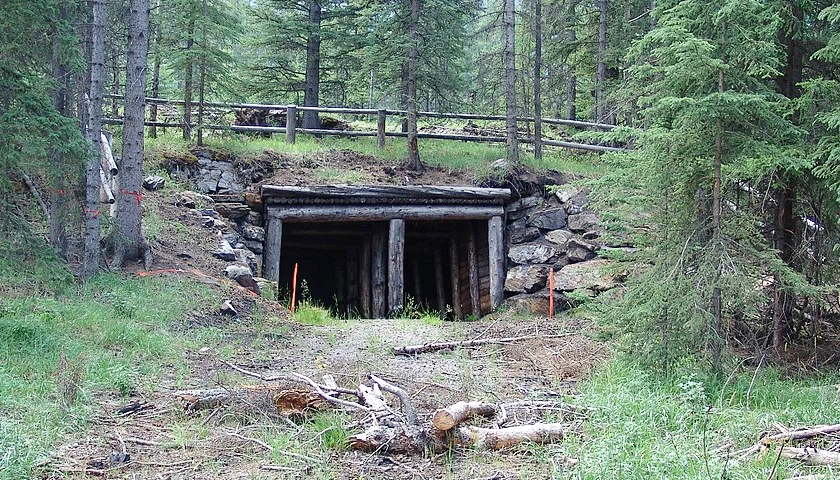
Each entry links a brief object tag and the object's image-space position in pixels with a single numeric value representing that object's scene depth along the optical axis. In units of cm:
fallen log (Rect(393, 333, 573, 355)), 876
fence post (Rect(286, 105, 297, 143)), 1700
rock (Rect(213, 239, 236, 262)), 1228
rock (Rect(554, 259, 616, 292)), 1288
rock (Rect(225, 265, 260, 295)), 1159
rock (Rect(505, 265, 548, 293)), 1413
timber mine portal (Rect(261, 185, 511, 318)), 1431
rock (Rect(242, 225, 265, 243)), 1356
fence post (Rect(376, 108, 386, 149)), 1769
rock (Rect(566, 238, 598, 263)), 1419
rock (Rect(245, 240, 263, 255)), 1354
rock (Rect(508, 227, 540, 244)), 1504
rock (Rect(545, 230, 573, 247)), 1453
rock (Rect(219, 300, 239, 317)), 998
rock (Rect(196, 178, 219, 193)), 1442
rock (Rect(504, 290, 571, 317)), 1350
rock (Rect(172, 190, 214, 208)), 1358
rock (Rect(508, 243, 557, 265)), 1452
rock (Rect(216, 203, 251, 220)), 1388
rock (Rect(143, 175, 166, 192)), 1351
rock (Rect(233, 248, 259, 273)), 1256
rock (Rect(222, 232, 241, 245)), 1298
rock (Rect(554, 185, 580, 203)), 1511
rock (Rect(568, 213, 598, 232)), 1460
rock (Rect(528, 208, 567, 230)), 1488
